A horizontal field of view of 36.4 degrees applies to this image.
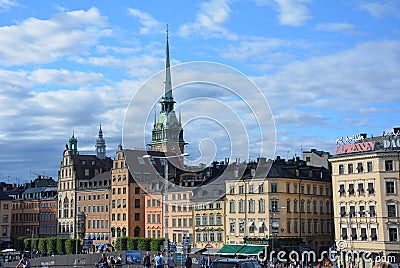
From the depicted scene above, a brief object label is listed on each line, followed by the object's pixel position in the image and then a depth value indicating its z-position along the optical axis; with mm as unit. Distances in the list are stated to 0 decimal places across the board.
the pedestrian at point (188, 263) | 40744
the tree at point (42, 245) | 132125
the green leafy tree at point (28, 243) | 138500
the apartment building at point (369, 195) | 78062
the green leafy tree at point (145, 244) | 111562
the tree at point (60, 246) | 125812
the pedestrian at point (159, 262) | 36031
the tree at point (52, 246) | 129125
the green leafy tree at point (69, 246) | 121719
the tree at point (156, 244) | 107875
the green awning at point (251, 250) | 88875
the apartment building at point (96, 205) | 128125
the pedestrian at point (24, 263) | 32375
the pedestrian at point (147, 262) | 41844
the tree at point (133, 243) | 113906
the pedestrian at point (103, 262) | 41800
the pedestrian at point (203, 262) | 51300
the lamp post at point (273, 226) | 92419
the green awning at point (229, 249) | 92412
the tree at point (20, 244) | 142312
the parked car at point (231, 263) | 24234
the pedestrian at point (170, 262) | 44231
